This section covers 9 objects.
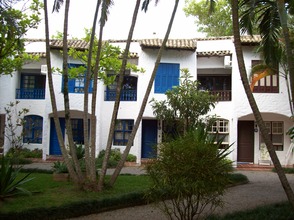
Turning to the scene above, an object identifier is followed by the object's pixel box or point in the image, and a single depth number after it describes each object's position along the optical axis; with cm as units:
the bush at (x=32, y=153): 1830
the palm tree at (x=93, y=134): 911
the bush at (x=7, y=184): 807
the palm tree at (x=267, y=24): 888
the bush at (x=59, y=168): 1100
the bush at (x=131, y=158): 1781
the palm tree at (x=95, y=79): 882
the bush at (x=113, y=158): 1582
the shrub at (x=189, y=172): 536
